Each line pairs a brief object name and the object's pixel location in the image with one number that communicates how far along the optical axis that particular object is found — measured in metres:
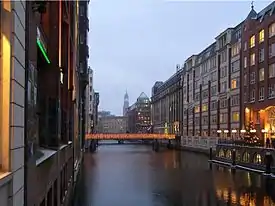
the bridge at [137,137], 82.85
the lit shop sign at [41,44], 8.65
